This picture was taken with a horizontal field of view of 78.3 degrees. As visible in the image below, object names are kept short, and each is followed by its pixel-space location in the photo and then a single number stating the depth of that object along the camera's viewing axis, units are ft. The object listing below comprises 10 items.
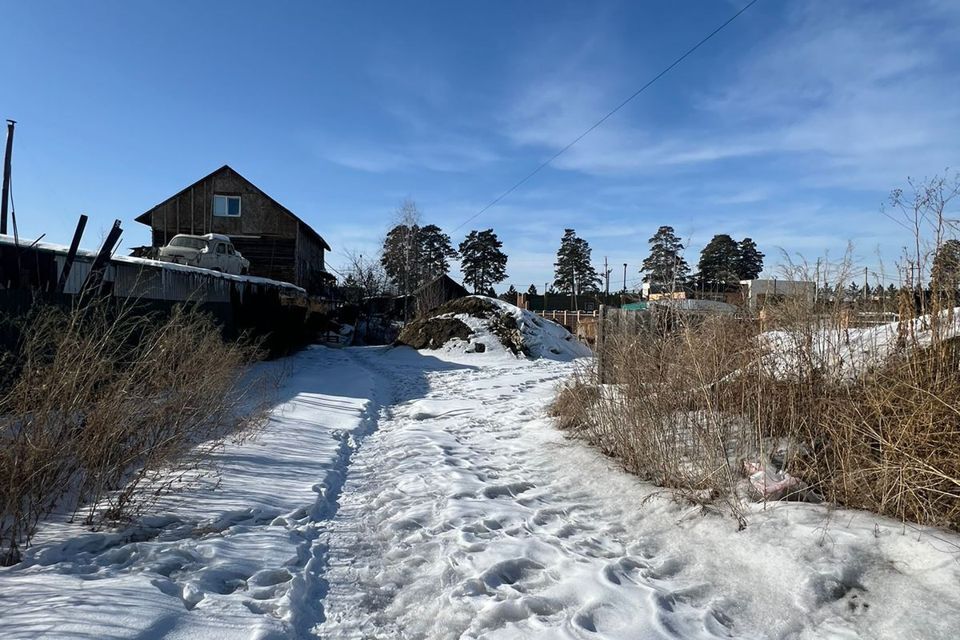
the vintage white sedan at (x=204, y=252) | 64.44
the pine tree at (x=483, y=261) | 193.06
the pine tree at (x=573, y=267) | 189.88
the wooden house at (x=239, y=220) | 104.27
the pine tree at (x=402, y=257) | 132.16
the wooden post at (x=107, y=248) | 26.07
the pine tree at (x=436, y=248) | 190.90
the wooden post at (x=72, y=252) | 26.86
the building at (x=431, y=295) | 102.58
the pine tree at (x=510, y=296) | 178.84
